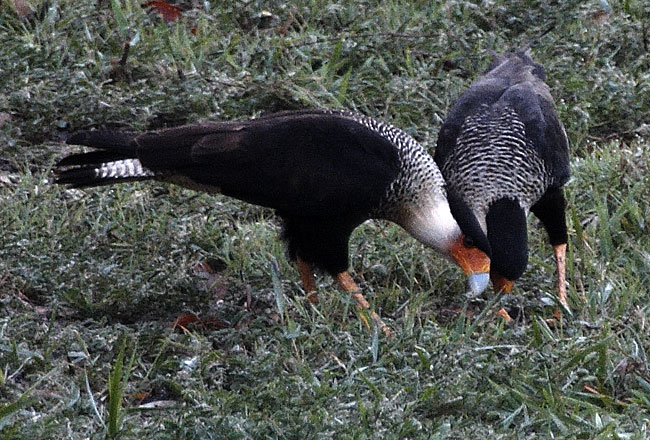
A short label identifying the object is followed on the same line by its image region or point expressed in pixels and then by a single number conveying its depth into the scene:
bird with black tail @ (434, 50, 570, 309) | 9.45
